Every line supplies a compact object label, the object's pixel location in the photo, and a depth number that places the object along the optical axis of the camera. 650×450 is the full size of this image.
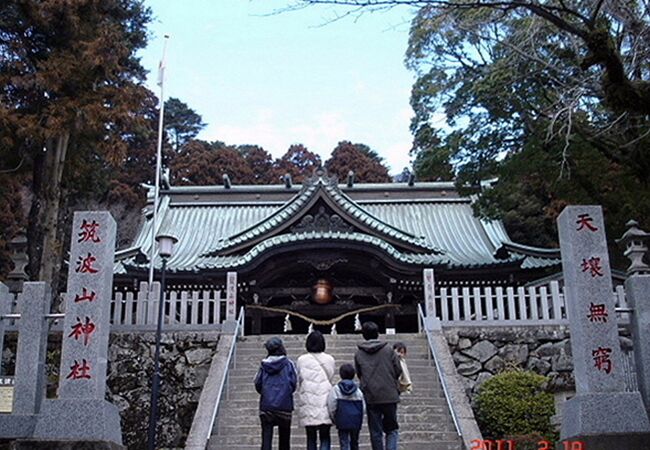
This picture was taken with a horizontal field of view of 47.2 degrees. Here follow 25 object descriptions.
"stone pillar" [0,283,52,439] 8.15
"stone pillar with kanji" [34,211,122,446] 7.75
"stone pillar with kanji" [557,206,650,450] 7.59
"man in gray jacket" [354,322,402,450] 7.60
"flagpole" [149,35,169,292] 19.90
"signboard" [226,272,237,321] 15.12
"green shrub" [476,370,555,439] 11.80
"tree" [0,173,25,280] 26.22
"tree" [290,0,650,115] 7.98
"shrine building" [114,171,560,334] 17.78
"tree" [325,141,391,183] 42.49
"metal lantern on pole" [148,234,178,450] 10.71
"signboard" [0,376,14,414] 8.92
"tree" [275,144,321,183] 45.56
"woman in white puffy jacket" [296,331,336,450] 7.37
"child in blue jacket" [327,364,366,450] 7.32
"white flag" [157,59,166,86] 20.41
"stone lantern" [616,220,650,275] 14.32
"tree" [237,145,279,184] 44.59
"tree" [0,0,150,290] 15.52
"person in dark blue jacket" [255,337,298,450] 7.38
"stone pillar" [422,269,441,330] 14.18
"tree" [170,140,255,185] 40.69
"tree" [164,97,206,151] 47.69
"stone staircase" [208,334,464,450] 10.62
